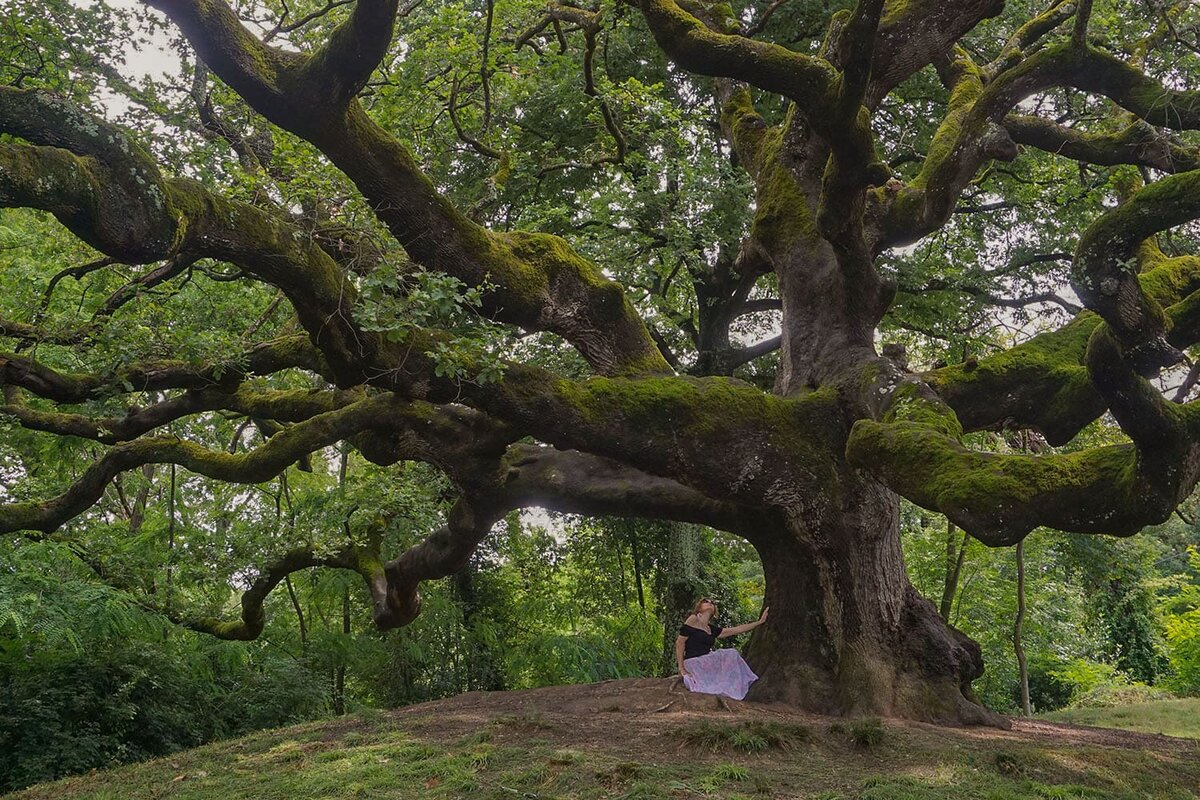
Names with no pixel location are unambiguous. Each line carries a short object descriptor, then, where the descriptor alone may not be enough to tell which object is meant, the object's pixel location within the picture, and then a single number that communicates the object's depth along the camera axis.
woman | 8.55
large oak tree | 5.15
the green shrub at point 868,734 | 6.39
